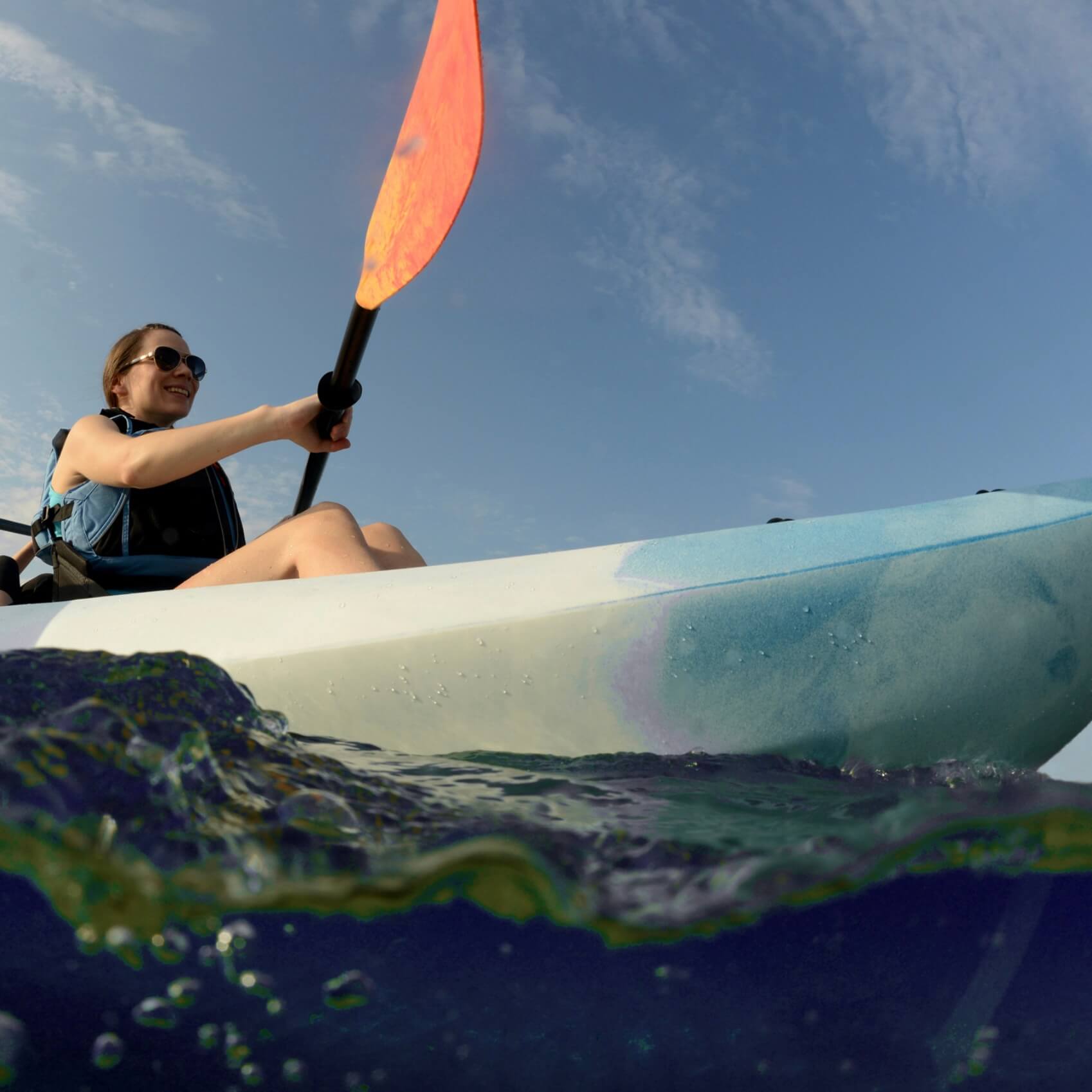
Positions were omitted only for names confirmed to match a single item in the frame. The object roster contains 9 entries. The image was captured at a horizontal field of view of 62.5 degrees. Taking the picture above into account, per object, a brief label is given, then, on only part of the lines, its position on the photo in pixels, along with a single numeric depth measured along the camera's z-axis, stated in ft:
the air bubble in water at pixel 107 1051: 2.53
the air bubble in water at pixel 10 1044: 2.51
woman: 4.85
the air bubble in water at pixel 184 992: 2.53
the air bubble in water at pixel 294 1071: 2.54
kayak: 3.48
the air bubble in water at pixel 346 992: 2.54
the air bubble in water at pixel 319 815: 2.77
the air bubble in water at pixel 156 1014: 2.53
